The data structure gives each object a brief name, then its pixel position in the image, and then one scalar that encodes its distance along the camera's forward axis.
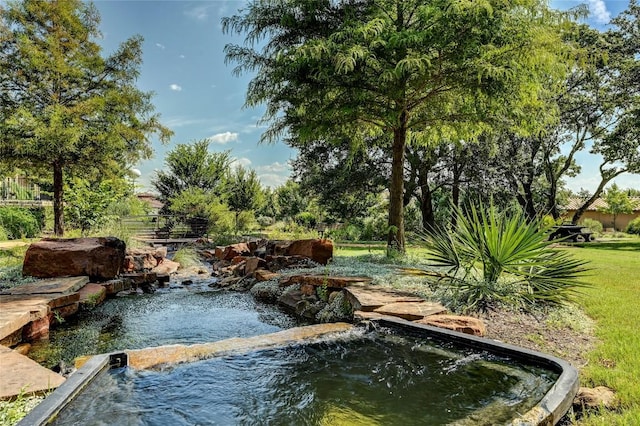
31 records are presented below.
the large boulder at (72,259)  6.27
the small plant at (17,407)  1.91
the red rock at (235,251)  10.59
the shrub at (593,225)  29.70
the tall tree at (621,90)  16.34
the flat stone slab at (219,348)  2.85
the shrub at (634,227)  29.15
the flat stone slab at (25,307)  3.68
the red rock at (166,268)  8.71
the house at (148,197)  33.17
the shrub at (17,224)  13.83
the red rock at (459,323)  3.55
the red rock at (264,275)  7.15
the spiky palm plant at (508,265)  4.43
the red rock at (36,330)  4.16
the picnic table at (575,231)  16.72
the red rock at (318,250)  7.98
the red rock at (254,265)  8.30
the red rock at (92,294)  5.66
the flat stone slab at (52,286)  5.15
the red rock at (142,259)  8.45
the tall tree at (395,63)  6.26
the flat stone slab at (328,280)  5.54
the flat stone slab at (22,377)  2.26
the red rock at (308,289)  5.97
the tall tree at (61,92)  10.96
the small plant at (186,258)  10.66
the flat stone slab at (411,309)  3.95
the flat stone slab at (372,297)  4.34
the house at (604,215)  36.44
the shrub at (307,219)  25.91
